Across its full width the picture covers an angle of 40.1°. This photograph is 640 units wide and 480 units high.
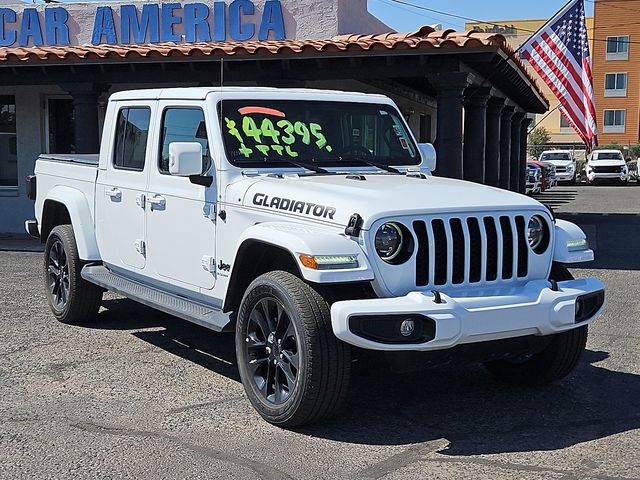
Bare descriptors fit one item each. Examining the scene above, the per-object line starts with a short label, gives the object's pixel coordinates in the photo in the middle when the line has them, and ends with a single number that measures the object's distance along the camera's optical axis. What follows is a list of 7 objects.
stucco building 11.42
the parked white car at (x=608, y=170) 38.53
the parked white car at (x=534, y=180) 27.67
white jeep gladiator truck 4.58
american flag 14.22
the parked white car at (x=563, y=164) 39.25
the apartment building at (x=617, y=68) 56.47
